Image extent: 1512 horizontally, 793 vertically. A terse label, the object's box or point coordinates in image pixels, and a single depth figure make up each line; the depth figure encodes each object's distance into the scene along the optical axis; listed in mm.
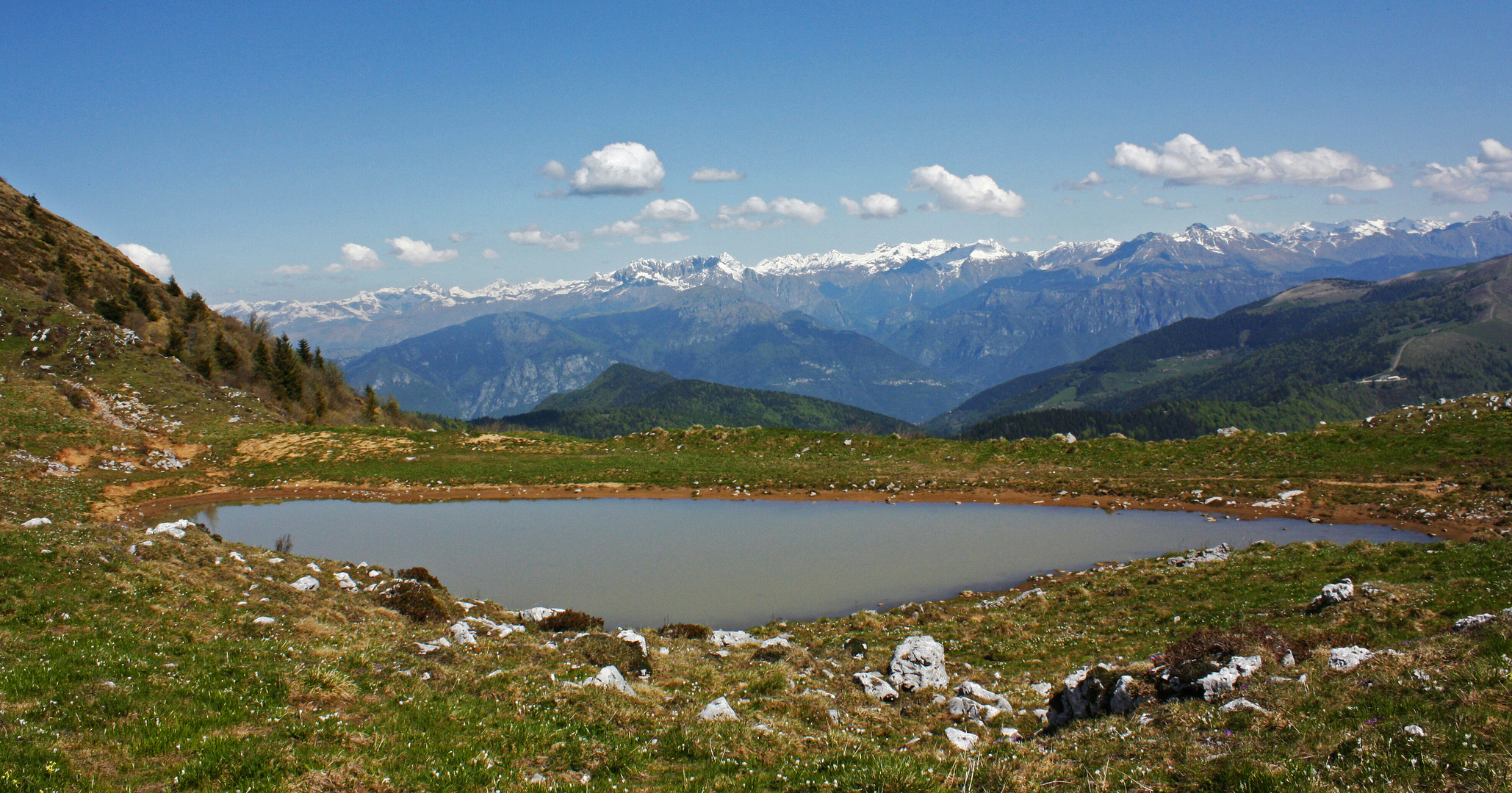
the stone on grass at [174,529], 22516
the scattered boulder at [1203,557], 25609
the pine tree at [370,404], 101750
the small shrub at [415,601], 19922
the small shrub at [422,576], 23891
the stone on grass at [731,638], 19906
